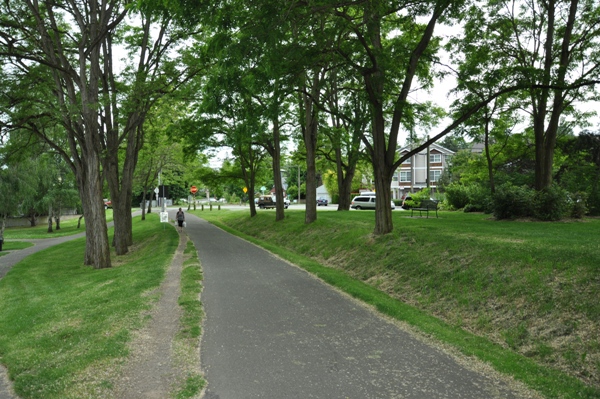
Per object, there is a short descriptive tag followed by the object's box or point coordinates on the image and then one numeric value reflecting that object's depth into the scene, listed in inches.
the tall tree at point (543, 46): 635.5
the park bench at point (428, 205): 770.5
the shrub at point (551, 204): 633.0
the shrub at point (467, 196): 1023.6
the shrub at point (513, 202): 650.2
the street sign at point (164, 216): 993.4
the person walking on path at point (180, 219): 1068.2
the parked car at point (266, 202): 2174.6
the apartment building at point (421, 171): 2832.2
